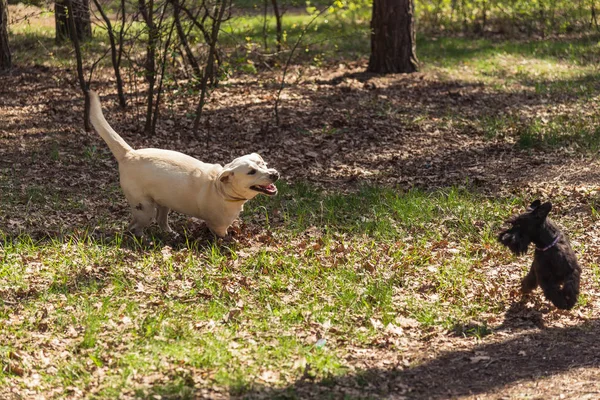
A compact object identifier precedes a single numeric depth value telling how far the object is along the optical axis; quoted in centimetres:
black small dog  599
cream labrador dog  719
